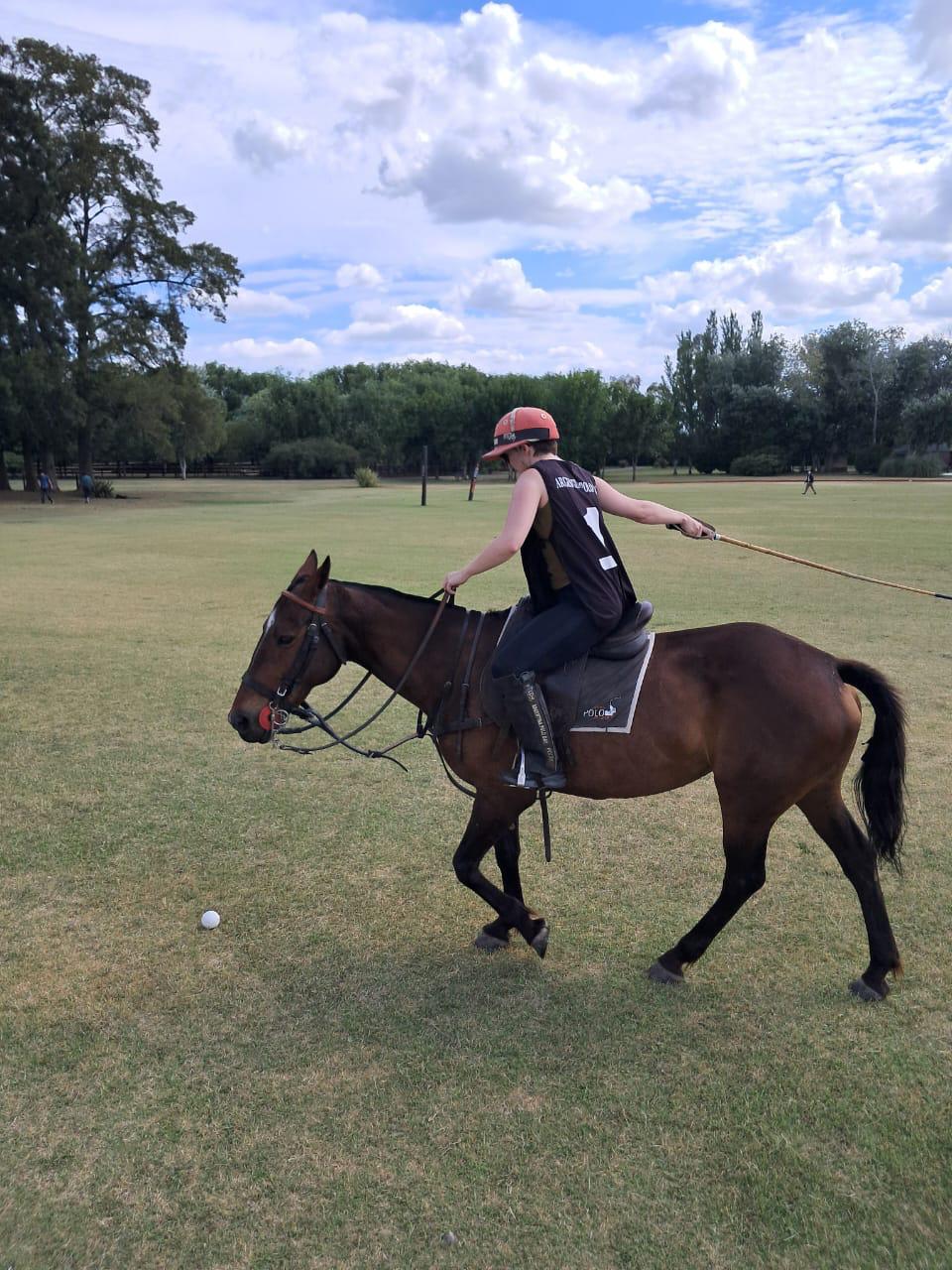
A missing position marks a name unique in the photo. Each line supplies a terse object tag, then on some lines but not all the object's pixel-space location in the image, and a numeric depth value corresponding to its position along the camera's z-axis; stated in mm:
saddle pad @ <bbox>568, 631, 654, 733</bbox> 4562
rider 4367
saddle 4543
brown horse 4418
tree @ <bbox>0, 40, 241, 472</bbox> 46562
